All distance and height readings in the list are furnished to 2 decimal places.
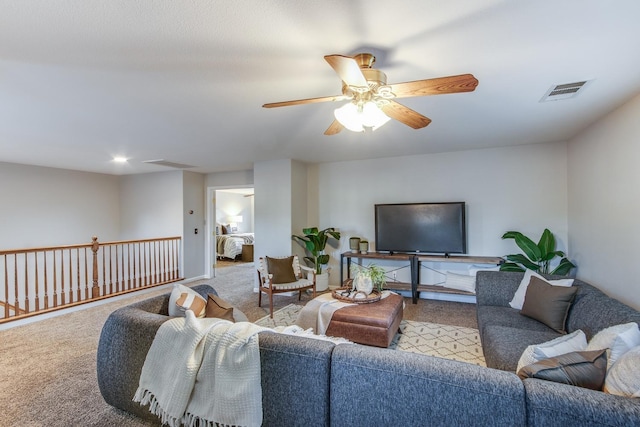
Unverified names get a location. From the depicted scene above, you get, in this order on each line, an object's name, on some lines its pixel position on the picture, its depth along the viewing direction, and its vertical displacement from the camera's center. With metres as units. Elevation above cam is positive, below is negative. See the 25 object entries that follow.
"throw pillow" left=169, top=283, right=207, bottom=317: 2.13 -0.62
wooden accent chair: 4.31 -0.91
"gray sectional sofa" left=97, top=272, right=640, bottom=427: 1.05 -0.69
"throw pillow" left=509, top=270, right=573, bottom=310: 2.79 -0.74
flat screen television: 4.51 -0.22
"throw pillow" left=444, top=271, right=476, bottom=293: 4.40 -1.03
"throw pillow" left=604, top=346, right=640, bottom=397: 1.13 -0.66
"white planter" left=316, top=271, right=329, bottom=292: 5.07 -1.13
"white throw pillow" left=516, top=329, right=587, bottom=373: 1.50 -0.71
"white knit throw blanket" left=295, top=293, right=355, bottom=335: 2.97 -1.00
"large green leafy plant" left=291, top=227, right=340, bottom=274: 5.04 -0.45
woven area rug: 2.93 -1.36
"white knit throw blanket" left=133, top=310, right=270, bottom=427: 1.42 -0.79
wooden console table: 4.32 -0.69
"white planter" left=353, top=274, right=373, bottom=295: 3.44 -0.80
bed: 8.77 -0.83
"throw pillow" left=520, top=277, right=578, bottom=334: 2.43 -0.77
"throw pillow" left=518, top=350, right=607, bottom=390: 1.22 -0.65
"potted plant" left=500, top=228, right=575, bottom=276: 3.88 -0.55
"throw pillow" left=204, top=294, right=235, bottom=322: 2.18 -0.69
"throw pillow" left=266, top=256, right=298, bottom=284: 4.46 -0.81
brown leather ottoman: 2.78 -1.04
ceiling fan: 1.66 +0.75
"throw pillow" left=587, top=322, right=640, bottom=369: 1.45 -0.64
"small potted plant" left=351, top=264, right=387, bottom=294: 3.44 -0.75
